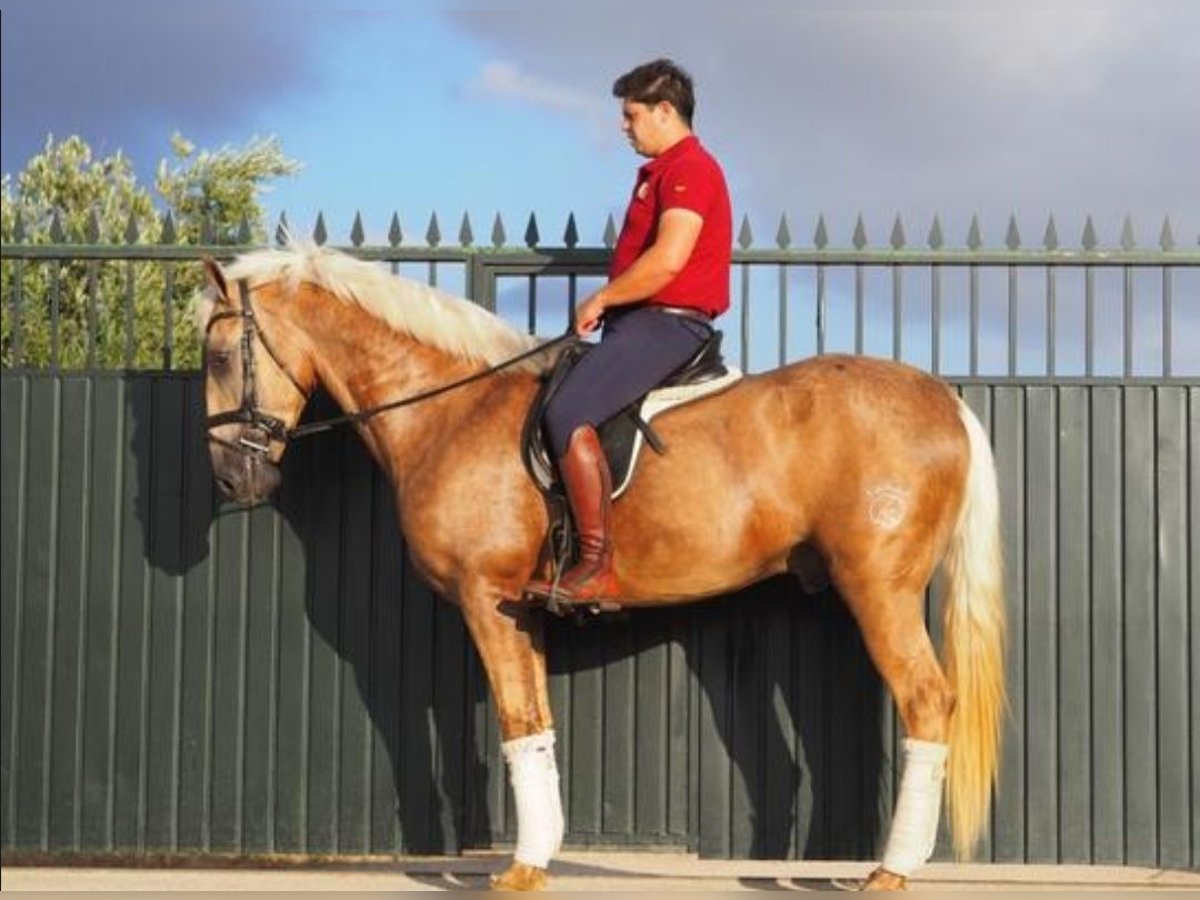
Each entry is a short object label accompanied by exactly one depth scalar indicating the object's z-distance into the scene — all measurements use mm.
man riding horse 6707
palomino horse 6809
